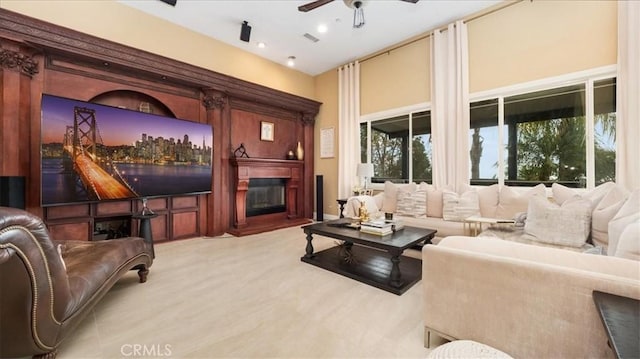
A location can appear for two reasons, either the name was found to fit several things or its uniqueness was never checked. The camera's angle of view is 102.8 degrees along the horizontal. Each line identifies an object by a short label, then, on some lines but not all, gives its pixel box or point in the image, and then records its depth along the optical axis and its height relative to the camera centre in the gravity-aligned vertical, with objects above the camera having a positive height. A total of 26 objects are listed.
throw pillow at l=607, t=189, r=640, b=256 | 1.65 -0.27
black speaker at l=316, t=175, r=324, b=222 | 5.75 -0.49
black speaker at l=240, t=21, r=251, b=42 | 4.08 +2.35
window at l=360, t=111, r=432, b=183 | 4.64 +0.62
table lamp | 4.65 +0.14
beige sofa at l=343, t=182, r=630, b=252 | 2.24 -0.38
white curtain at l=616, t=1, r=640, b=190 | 2.78 +0.89
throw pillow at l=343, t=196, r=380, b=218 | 3.86 -0.43
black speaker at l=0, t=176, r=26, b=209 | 2.59 -0.13
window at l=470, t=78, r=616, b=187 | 3.17 +0.56
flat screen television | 2.82 +0.32
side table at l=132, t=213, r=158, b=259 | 3.13 -0.60
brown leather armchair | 1.19 -0.59
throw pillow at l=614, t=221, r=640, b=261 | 1.30 -0.35
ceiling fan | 2.86 +1.98
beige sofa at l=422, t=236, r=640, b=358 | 1.07 -0.56
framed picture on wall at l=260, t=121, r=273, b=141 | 5.25 +0.98
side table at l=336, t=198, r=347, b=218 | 4.96 -0.49
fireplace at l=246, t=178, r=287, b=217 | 5.16 -0.39
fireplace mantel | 4.66 -0.23
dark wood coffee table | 2.38 -0.97
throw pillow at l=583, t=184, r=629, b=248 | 2.14 -0.30
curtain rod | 3.68 +2.47
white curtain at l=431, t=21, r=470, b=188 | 3.99 +1.17
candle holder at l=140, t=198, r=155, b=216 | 3.18 -0.41
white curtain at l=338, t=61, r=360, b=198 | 5.46 +0.94
